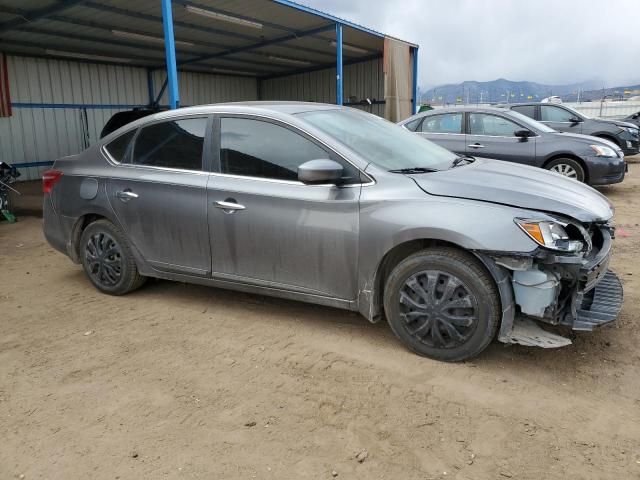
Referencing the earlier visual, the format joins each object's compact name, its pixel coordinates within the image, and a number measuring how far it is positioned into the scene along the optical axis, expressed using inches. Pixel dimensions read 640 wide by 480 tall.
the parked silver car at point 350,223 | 113.7
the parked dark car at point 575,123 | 434.6
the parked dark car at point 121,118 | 418.6
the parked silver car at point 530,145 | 323.3
